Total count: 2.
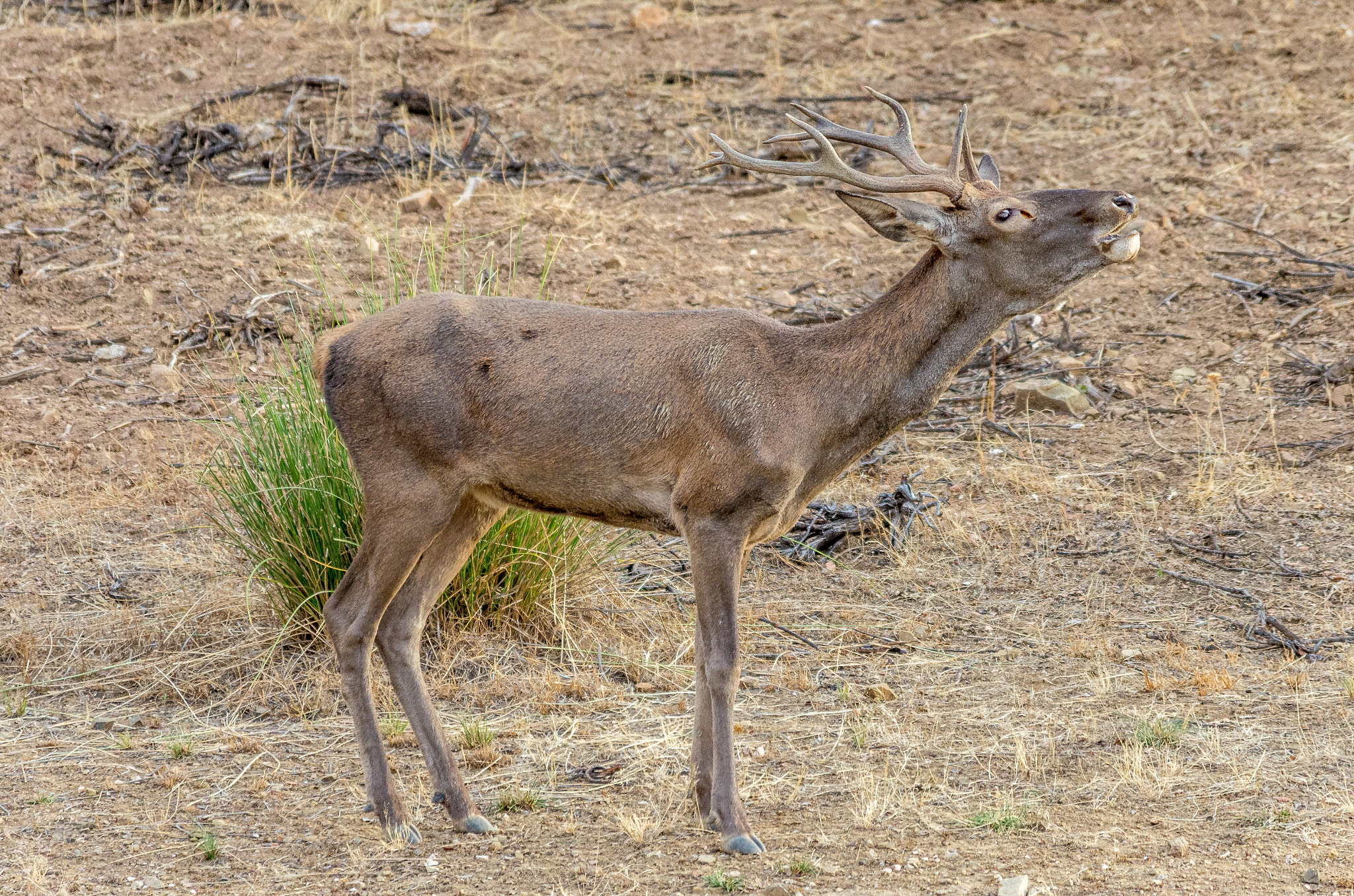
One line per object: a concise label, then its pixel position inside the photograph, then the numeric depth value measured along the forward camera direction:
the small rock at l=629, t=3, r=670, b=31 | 29.03
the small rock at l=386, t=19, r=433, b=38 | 28.11
